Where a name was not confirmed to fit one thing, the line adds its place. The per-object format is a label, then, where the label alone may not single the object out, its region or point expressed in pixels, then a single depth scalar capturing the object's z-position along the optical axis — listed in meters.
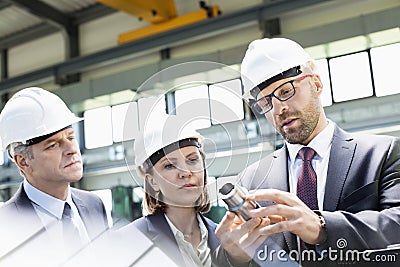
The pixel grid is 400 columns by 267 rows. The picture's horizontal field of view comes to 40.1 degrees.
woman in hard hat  1.15
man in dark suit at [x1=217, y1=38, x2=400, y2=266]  1.11
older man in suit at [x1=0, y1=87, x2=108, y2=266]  1.29
